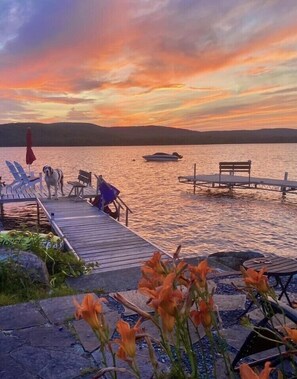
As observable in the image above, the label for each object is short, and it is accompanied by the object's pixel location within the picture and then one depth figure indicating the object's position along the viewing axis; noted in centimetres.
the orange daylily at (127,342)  99
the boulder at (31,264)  442
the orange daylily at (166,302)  98
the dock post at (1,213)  1504
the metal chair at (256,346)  217
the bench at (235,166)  2298
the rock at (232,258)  619
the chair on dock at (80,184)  1320
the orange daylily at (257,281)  123
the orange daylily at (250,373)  79
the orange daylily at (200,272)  122
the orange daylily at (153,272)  123
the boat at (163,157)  6225
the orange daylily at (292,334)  100
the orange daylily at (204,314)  114
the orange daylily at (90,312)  105
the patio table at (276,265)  327
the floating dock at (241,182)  2053
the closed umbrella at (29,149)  1493
